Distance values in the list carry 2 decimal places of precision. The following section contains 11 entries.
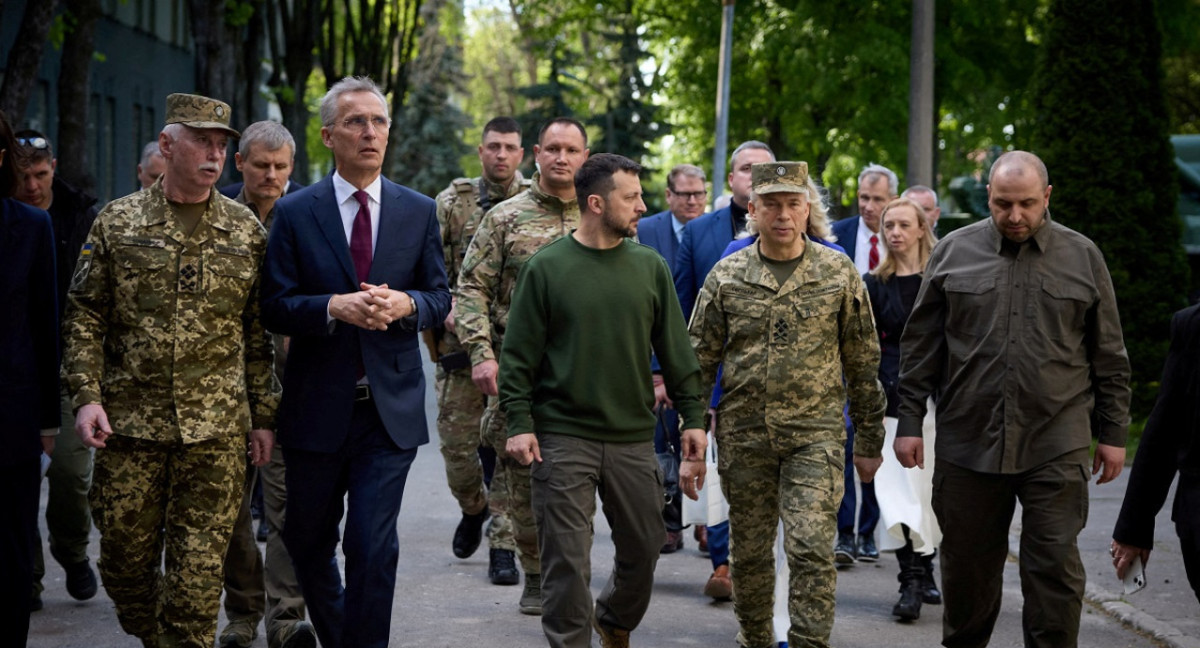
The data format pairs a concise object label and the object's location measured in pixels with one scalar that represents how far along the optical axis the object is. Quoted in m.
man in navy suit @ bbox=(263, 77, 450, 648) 6.39
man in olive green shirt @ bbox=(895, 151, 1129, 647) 6.50
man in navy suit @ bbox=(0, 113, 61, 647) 6.14
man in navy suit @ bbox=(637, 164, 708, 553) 10.14
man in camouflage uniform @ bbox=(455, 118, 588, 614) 8.01
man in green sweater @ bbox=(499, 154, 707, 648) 6.59
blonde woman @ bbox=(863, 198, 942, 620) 8.73
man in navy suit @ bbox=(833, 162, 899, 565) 10.00
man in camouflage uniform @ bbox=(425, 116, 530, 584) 9.20
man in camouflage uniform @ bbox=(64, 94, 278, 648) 6.19
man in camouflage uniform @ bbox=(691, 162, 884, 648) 7.12
